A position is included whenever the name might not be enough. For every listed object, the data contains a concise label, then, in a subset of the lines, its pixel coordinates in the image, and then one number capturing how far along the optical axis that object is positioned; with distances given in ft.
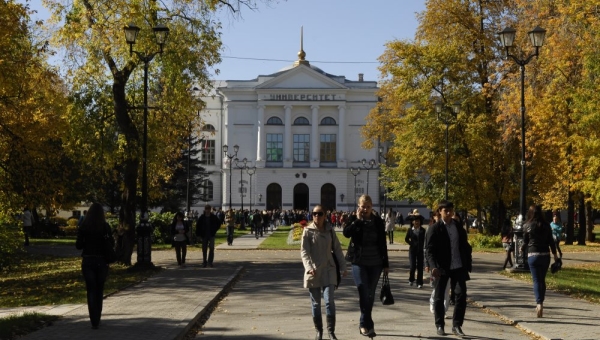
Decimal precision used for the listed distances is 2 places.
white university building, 319.27
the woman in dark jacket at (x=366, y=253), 36.58
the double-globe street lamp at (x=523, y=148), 76.74
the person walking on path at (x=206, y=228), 81.20
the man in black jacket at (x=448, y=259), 38.09
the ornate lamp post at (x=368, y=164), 271.49
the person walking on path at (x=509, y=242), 80.74
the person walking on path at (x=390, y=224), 143.02
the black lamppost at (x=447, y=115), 148.66
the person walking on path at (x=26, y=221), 127.72
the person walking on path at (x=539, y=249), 44.11
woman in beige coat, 35.65
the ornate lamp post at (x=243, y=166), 287.98
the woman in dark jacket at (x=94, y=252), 38.73
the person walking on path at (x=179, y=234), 82.99
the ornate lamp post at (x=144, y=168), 74.19
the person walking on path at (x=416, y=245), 61.93
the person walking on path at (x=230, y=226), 130.52
